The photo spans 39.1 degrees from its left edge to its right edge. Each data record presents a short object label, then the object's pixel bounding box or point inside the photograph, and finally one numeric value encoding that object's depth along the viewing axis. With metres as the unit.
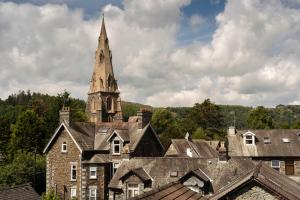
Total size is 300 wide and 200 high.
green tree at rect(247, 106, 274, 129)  81.56
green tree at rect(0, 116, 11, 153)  76.00
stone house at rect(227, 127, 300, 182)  46.47
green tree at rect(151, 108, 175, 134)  90.81
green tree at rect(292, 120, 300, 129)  79.03
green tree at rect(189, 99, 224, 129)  94.00
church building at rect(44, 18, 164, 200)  41.50
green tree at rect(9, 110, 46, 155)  69.06
